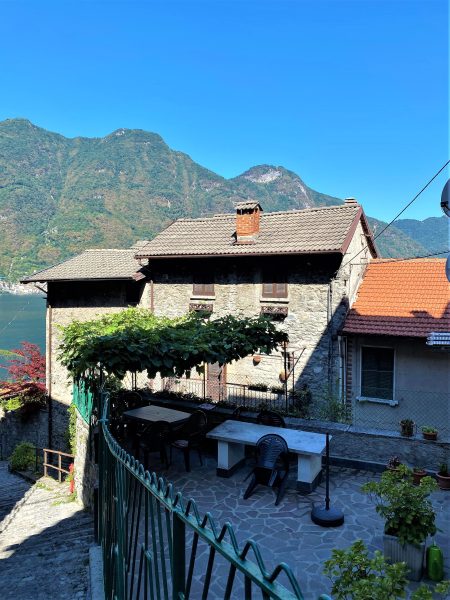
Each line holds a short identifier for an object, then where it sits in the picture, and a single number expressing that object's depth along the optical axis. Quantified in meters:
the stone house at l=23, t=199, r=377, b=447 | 13.77
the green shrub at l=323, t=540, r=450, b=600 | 3.24
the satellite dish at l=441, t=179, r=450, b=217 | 5.38
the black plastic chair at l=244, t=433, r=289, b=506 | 7.37
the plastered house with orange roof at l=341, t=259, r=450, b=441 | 12.35
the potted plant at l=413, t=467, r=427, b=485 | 8.10
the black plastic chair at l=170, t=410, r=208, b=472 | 8.89
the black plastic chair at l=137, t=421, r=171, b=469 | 9.01
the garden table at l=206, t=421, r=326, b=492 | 7.72
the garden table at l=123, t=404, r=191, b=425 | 9.41
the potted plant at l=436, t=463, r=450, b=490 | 8.00
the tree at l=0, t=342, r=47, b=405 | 18.62
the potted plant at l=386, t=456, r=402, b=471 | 8.42
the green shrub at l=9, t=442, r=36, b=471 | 15.49
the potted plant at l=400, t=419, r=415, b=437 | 8.88
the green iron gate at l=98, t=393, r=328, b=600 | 1.33
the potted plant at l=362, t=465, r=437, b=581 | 5.11
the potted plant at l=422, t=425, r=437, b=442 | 8.72
